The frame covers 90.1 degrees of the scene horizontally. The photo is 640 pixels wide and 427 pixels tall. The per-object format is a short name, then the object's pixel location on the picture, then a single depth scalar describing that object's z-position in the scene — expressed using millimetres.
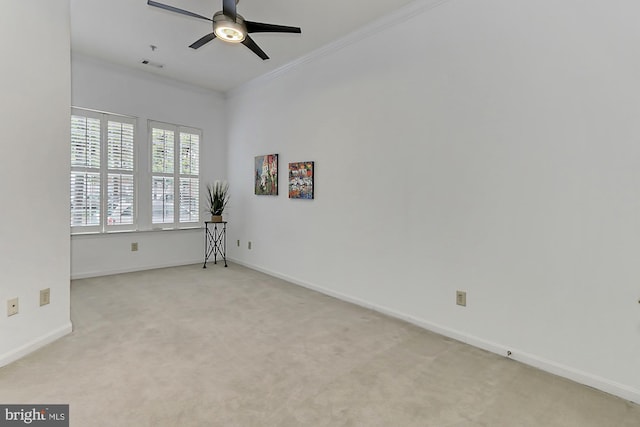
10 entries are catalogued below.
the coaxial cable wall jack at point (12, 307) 2182
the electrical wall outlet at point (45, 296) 2420
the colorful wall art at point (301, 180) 4078
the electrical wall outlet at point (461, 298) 2656
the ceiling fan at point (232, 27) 2420
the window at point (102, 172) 4344
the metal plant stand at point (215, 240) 5648
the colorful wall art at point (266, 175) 4660
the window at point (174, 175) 5047
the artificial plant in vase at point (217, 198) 5297
